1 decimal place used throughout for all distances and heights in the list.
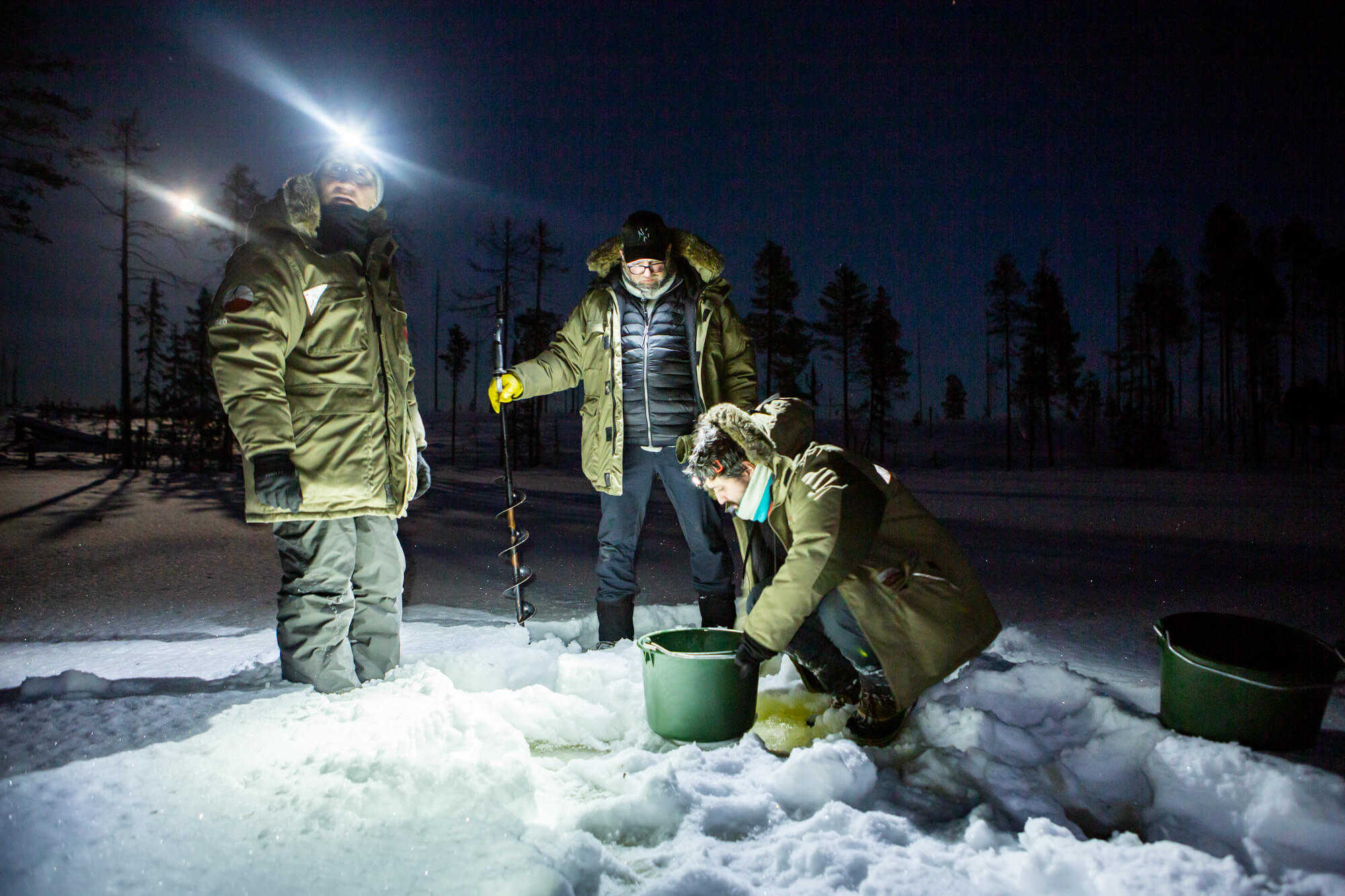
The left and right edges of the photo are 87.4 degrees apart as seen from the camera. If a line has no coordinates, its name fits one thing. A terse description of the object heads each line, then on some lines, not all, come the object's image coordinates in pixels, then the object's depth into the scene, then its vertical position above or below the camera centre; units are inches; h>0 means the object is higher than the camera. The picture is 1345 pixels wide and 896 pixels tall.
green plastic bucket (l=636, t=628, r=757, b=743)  95.7 -32.7
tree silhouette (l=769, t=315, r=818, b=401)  1314.0 +199.2
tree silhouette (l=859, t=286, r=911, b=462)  1475.1 +212.1
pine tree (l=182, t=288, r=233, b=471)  888.9 +90.6
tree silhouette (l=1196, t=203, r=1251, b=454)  1321.4 +343.6
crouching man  94.3 -15.1
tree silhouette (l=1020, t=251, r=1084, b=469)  1421.0 +237.7
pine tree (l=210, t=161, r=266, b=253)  814.5 +308.3
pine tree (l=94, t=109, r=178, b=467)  764.0 +271.4
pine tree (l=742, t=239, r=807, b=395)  1286.9 +293.4
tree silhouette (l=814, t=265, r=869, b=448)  1413.6 +289.4
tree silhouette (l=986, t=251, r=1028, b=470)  1440.7 +320.2
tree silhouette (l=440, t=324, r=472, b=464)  2123.5 +330.2
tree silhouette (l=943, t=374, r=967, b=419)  2866.6 +220.8
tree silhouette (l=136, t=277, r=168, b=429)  1314.7 +227.1
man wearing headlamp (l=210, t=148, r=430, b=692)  99.3 +8.7
